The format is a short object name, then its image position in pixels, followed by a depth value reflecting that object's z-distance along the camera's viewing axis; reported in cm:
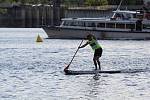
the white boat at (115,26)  8575
